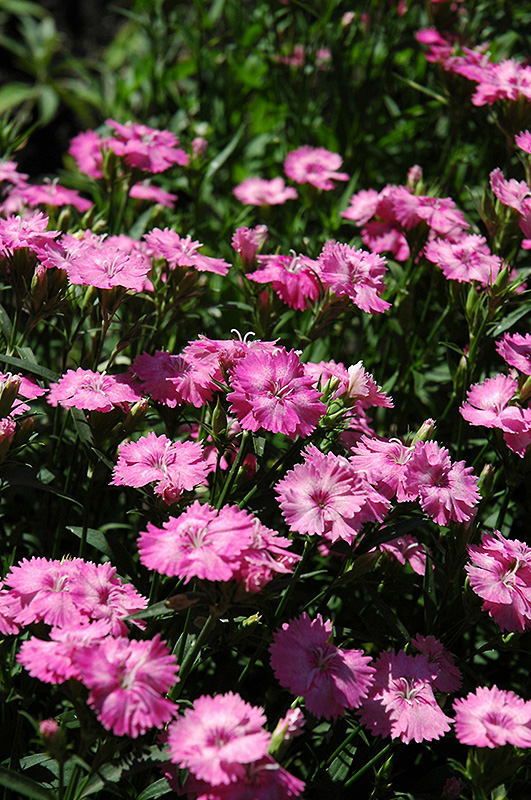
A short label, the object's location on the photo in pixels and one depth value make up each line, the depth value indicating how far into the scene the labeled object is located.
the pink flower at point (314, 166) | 1.34
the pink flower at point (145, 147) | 1.30
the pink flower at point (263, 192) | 1.36
